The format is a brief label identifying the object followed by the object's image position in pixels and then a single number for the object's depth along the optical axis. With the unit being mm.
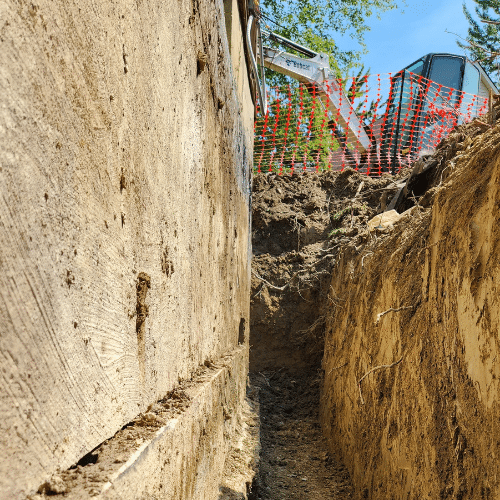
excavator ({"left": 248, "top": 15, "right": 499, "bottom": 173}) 10789
